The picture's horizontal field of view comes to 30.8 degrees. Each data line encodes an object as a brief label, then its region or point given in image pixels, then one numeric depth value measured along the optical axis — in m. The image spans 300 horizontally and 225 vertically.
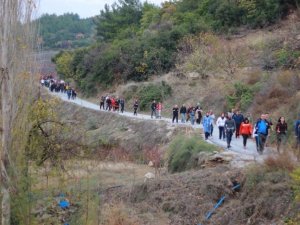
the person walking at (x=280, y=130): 21.78
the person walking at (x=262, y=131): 21.40
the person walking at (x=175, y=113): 36.60
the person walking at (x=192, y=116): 35.78
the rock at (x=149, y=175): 25.18
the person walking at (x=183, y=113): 36.75
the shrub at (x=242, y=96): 35.06
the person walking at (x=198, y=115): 36.16
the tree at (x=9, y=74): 13.66
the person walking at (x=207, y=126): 27.53
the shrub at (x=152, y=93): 47.69
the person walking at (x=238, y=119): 26.69
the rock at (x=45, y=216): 16.36
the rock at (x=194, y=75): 46.84
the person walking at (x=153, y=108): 41.49
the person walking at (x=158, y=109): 40.90
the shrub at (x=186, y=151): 24.43
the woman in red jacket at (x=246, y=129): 23.64
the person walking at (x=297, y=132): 20.90
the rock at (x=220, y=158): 22.08
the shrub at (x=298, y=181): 11.80
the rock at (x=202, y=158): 23.14
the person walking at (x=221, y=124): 27.47
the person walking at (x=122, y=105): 47.21
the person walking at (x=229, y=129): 24.47
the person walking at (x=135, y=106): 43.66
